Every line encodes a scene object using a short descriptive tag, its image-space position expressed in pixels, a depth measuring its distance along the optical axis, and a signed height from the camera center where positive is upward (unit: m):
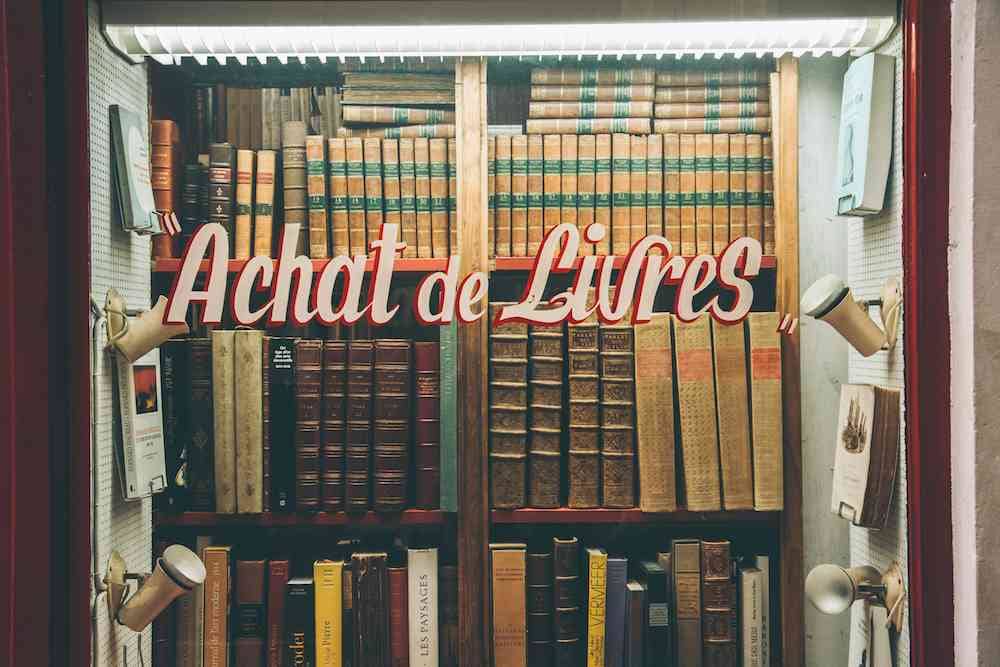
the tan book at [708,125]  1.60 +0.36
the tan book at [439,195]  1.58 +0.24
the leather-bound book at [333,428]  1.57 -0.19
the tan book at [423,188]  1.57 +0.25
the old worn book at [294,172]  1.57 +0.28
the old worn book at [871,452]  1.45 -0.23
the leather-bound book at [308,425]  1.57 -0.19
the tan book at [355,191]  1.57 +0.24
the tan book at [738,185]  1.58 +0.25
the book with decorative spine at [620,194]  1.57 +0.23
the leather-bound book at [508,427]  1.61 -0.20
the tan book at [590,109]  1.60 +0.40
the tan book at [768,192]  1.59 +0.24
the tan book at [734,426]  1.59 -0.19
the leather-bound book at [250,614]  1.60 -0.54
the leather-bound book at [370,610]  1.61 -0.54
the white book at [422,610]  1.62 -0.54
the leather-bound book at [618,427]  1.59 -0.20
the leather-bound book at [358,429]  1.58 -0.19
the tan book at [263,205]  1.54 +0.22
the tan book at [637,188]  1.58 +0.25
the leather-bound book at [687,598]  1.63 -0.52
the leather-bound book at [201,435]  1.57 -0.20
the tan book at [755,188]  1.58 +0.24
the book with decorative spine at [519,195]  1.59 +0.24
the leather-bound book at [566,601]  1.62 -0.53
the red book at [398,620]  1.62 -0.56
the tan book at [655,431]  1.59 -0.20
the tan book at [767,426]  1.59 -0.20
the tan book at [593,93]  1.59 +0.42
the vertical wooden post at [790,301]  1.58 +0.04
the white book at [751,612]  1.64 -0.55
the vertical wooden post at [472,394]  1.59 -0.13
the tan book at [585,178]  1.58 +0.26
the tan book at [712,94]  1.59 +0.42
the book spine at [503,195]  1.59 +0.24
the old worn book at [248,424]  1.56 -0.18
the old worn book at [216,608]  1.59 -0.52
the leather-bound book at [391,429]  1.58 -0.20
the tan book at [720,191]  1.57 +0.24
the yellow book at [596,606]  1.62 -0.53
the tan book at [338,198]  1.55 +0.23
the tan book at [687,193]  1.56 +0.23
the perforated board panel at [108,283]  1.45 +0.07
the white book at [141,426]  1.50 -0.18
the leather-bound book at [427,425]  1.59 -0.19
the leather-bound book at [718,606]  1.63 -0.54
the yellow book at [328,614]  1.60 -0.54
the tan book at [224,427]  1.56 -0.19
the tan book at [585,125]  1.60 +0.37
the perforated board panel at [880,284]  1.45 +0.06
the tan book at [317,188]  1.56 +0.25
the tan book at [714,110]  1.60 +0.39
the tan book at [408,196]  1.57 +0.23
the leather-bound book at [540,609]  1.63 -0.54
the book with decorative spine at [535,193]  1.58 +0.24
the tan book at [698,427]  1.59 -0.20
